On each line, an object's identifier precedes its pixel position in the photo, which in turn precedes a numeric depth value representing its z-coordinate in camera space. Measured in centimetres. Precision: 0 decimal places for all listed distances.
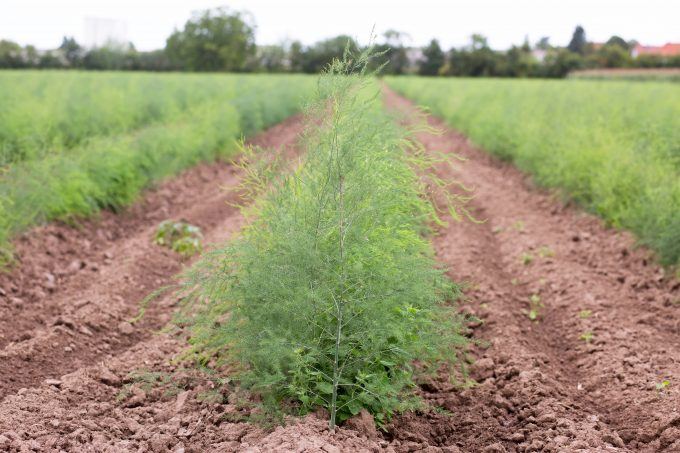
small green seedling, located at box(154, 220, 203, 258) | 909
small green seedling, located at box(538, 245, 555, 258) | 886
